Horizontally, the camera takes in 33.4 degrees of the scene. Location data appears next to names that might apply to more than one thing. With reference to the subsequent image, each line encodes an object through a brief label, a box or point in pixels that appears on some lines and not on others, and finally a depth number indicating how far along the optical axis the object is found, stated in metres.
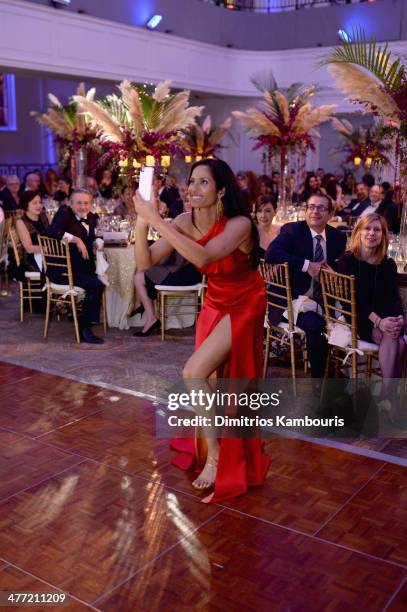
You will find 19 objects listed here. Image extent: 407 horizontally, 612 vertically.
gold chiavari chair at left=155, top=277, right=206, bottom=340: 5.78
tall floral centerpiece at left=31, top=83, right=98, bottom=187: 7.71
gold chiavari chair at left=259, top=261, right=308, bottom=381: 4.27
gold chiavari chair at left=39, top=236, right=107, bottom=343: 5.55
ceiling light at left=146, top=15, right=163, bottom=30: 11.44
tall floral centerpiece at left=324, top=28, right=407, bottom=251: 4.55
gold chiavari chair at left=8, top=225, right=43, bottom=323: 6.35
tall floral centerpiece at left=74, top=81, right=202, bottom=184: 6.26
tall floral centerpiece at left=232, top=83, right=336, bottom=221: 7.16
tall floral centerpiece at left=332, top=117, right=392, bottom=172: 8.90
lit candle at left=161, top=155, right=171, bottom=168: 6.43
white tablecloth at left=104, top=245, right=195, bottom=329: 6.08
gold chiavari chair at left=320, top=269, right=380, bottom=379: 3.76
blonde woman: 3.91
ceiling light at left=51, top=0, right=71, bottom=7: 9.63
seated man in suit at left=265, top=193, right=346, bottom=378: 4.41
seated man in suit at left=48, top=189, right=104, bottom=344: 5.72
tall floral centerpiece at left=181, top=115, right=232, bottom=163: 9.58
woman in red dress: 2.86
